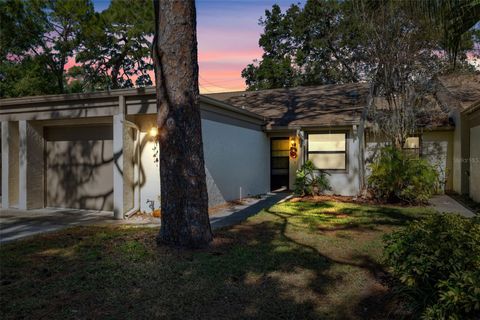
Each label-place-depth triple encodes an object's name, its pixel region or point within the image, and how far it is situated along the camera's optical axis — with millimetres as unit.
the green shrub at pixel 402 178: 11297
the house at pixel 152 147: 10148
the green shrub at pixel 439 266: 3102
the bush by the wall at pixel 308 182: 13766
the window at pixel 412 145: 14758
